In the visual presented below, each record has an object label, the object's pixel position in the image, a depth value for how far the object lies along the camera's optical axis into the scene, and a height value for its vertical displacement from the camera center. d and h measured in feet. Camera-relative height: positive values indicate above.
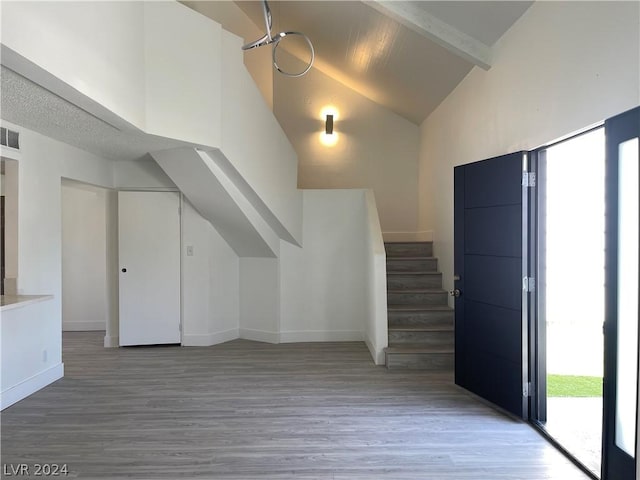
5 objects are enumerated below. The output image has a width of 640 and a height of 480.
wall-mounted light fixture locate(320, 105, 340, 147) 21.22 +5.94
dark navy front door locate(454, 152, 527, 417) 9.96 -1.16
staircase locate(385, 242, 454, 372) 13.66 -2.88
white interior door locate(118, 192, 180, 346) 16.71 -1.28
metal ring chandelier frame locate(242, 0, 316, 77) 11.28 +5.83
